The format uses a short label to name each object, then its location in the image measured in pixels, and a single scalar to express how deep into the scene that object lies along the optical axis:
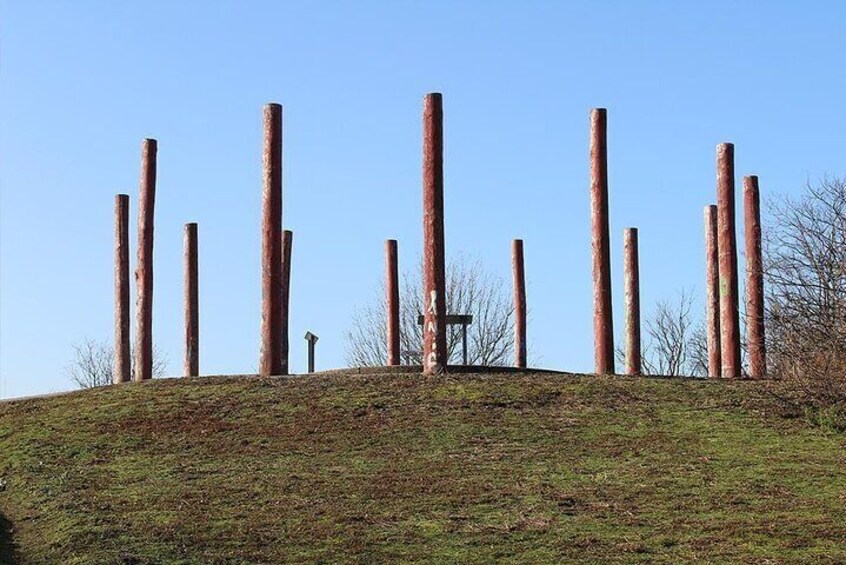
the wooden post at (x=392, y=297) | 31.45
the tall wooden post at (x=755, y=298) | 25.02
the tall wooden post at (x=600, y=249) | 24.53
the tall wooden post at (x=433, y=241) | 23.12
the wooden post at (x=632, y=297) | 26.23
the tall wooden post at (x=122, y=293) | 28.14
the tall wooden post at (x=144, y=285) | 26.73
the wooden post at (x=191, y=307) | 27.33
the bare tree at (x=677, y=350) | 52.62
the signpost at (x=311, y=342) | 32.25
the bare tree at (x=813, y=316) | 21.77
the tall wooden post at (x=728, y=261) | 25.58
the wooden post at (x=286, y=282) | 29.30
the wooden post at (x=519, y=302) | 31.38
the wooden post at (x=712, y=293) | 27.25
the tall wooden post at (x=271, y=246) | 24.17
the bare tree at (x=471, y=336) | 44.94
